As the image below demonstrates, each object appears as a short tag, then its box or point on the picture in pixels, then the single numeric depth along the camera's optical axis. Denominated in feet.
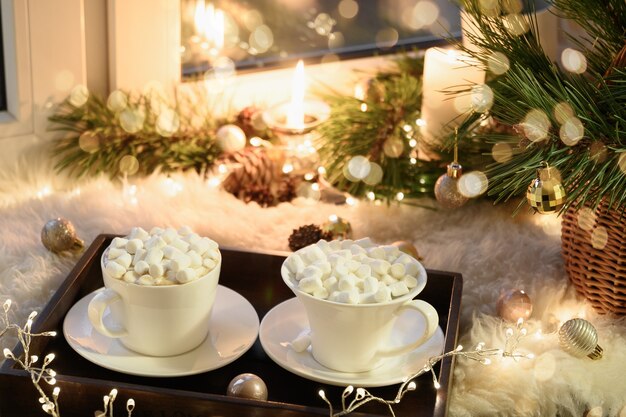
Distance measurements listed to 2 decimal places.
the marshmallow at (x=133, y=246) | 3.31
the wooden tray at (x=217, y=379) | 3.06
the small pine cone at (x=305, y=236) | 3.99
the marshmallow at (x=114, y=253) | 3.27
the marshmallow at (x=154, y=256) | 3.24
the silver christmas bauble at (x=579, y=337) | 3.41
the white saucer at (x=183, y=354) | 3.25
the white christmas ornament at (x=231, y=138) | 4.42
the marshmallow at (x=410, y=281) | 3.21
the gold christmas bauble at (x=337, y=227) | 4.06
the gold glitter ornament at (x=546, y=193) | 3.28
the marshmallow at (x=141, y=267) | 3.22
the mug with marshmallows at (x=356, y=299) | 3.15
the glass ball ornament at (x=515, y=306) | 3.62
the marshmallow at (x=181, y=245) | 3.32
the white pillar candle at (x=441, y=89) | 4.22
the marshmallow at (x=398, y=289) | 3.17
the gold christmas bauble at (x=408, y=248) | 3.85
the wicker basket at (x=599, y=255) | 3.54
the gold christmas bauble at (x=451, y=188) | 3.82
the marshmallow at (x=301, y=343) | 3.30
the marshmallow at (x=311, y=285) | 3.16
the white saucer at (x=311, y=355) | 3.24
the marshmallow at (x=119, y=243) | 3.32
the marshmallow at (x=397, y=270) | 3.24
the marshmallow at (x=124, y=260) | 3.24
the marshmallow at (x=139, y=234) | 3.37
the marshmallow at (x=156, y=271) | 3.21
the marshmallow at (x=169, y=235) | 3.35
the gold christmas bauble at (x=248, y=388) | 3.12
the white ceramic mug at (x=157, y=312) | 3.22
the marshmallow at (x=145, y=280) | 3.20
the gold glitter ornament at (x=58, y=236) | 3.83
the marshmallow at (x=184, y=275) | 3.22
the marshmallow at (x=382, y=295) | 3.14
